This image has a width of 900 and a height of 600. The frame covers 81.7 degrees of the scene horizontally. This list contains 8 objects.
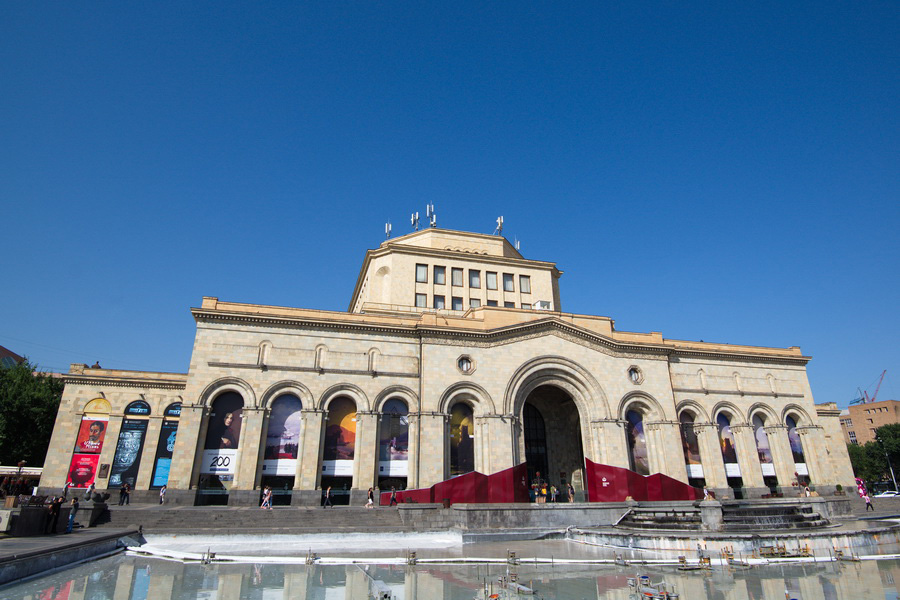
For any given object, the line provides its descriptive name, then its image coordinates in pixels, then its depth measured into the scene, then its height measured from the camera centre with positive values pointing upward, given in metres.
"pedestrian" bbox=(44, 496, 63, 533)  16.92 -0.88
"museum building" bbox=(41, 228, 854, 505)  28.17 +4.43
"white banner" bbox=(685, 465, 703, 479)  34.31 +0.57
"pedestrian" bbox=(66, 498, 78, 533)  18.12 -1.28
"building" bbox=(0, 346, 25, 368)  69.94 +16.61
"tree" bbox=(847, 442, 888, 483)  67.06 +2.16
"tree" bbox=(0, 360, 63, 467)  35.19 +4.28
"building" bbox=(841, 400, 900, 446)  81.75 +9.49
